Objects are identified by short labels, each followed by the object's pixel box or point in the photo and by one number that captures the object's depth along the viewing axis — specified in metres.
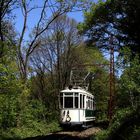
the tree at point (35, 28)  21.38
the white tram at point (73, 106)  19.75
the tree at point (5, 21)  19.59
